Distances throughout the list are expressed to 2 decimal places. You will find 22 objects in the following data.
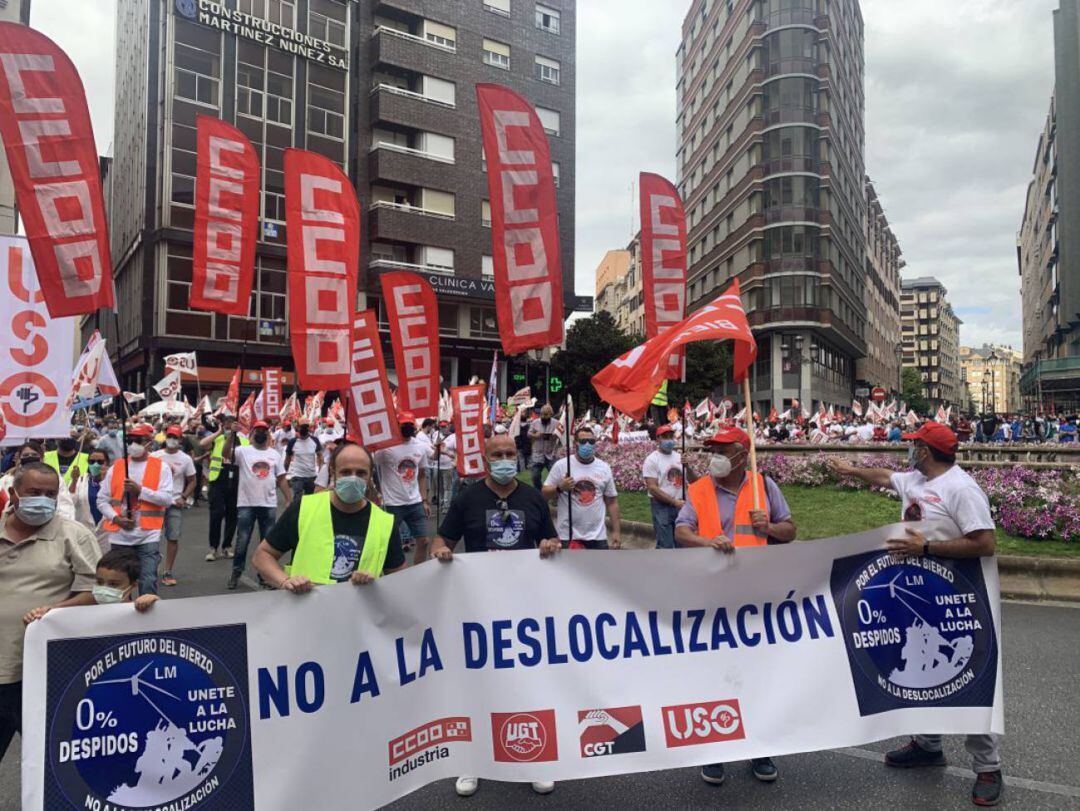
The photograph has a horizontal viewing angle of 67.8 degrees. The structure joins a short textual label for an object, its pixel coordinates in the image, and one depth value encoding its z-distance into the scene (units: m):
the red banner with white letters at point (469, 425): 11.86
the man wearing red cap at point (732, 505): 4.38
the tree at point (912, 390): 107.65
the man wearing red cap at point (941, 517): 3.97
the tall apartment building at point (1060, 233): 60.03
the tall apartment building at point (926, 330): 147.25
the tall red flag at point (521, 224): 6.70
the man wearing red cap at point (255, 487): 8.92
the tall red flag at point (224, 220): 8.66
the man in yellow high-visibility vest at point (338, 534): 3.97
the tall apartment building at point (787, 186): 52.03
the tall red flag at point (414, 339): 9.93
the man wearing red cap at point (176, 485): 8.78
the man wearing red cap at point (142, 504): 7.00
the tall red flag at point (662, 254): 9.79
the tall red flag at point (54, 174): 5.50
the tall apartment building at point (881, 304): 80.56
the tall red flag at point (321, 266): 7.75
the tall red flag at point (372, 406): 8.92
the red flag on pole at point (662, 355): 4.93
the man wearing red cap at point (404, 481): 8.98
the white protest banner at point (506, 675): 3.19
